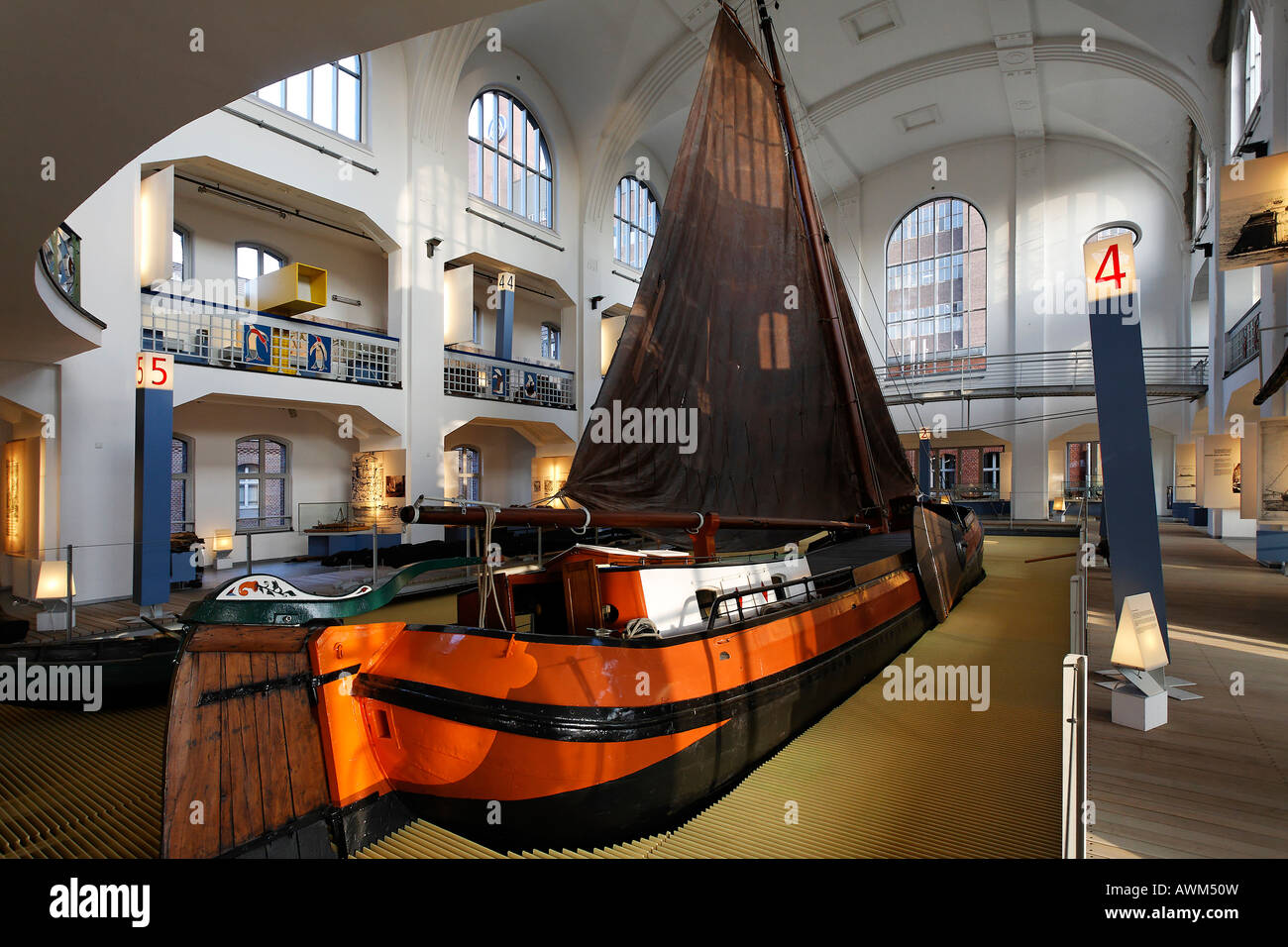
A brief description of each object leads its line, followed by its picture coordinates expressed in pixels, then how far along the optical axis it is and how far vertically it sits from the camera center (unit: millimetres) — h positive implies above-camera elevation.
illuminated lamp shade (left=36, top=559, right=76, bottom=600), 4676 -649
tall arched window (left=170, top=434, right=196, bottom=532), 9836 +82
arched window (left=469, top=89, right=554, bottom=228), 12820 +6907
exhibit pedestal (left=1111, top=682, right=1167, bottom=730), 3215 -1137
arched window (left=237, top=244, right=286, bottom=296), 10594 +3839
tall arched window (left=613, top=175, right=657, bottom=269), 16734 +7125
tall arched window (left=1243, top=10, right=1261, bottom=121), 8141 +5440
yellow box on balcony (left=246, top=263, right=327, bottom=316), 9234 +2920
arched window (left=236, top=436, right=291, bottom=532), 10719 +99
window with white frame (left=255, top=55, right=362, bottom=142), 9570 +6109
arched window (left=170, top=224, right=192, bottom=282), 9766 +3616
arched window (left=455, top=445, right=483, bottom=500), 14852 +386
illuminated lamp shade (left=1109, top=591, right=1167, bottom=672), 3367 -821
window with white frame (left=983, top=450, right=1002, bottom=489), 18391 +436
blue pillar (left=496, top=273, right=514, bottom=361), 13117 +3534
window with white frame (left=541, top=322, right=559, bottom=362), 16828 +3904
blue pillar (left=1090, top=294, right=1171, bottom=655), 3672 +189
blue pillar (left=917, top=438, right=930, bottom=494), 15152 +528
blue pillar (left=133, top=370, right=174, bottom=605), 6902 +305
